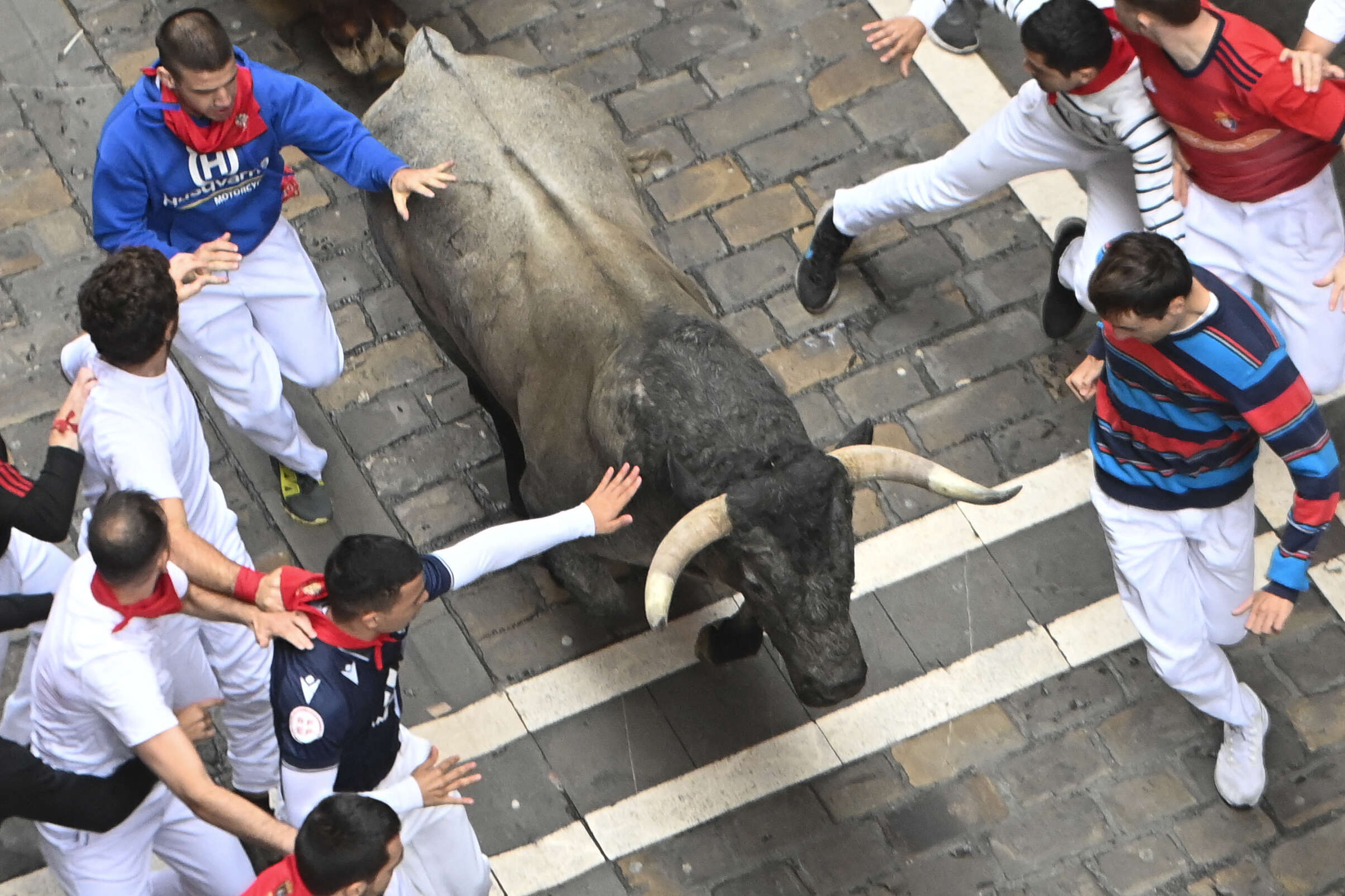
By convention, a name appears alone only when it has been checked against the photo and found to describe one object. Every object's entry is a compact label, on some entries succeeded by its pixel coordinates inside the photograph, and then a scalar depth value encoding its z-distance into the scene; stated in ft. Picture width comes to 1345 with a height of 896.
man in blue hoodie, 43.04
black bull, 41.06
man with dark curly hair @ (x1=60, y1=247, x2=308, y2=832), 38.17
